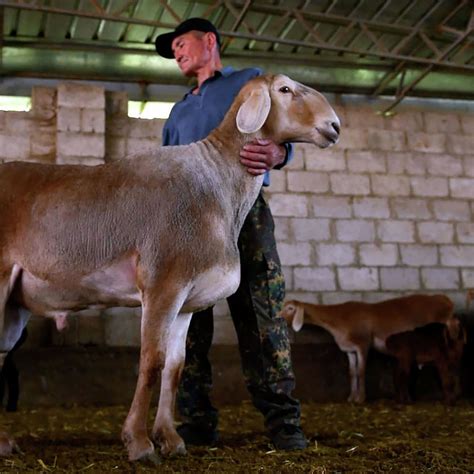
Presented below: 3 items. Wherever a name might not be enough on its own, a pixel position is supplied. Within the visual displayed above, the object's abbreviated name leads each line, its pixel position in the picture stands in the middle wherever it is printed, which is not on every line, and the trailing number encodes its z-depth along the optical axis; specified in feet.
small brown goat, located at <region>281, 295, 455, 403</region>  24.72
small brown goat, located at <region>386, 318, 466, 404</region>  23.48
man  10.53
